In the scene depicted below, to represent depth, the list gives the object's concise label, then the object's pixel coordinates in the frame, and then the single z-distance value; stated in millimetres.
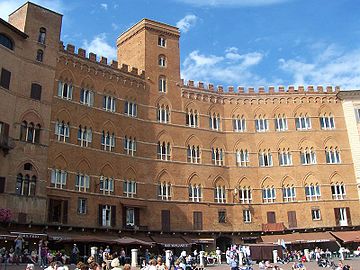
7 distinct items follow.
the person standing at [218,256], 43856
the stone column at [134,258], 35000
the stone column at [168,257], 33156
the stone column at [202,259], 37609
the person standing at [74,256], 35753
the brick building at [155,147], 39375
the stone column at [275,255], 40188
